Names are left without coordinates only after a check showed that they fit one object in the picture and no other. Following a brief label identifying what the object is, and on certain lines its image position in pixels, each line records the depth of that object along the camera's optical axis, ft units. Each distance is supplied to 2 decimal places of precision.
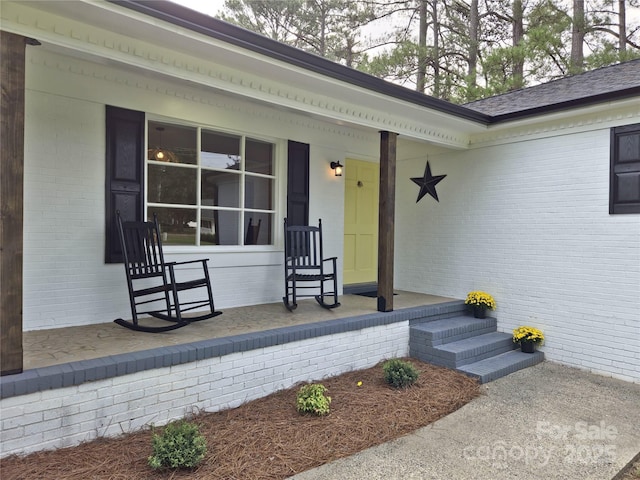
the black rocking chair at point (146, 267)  11.05
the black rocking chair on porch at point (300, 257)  14.39
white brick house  9.64
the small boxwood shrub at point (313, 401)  9.80
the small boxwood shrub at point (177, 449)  7.39
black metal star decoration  18.92
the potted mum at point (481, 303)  16.31
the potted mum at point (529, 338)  14.87
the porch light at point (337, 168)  17.52
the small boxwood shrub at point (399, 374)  11.62
